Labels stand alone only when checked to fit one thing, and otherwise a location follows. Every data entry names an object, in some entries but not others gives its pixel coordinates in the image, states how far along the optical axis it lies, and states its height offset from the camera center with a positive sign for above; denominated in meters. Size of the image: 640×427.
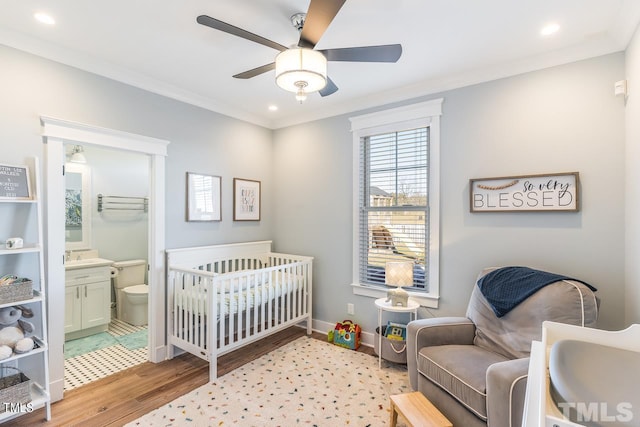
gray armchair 1.53 -0.87
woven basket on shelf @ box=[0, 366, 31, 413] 1.87 -1.09
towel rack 4.11 +0.17
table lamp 2.76 -0.57
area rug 2.05 -1.36
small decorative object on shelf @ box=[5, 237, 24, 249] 1.99 -0.18
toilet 3.76 -0.93
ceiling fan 1.53 +0.94
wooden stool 1.66 -1.12
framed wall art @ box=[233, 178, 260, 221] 3.60 +0.19
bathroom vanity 3.29 -0.91
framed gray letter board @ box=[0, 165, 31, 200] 2.00 +0.22
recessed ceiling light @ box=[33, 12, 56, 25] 1.91 +1.25
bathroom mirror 3.82 +0.12
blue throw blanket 2.05 -0.49
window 2.88 +0.18
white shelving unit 2.04 -0.36
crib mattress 2.62 -0.73
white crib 2.59 -0.76
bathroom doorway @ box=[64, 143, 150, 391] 3.09 -0.56
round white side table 2.69 -0.82
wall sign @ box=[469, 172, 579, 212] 2.27 +0.18
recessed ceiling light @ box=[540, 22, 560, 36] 2.01 +1.24
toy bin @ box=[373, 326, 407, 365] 2.71 -1.20
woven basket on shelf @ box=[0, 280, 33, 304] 1.92 -0.49
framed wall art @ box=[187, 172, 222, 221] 3.14 +0.20
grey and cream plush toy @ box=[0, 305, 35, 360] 1.94 -0.76
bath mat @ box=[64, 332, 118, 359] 3.06 -1.36
